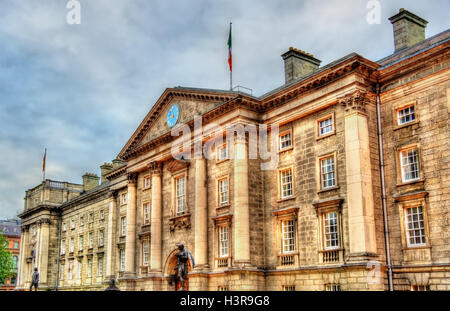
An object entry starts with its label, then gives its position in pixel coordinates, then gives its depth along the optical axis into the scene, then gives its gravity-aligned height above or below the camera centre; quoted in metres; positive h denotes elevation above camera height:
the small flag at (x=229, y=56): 33.91 +14.05
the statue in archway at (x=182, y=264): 28.62 +0.39
